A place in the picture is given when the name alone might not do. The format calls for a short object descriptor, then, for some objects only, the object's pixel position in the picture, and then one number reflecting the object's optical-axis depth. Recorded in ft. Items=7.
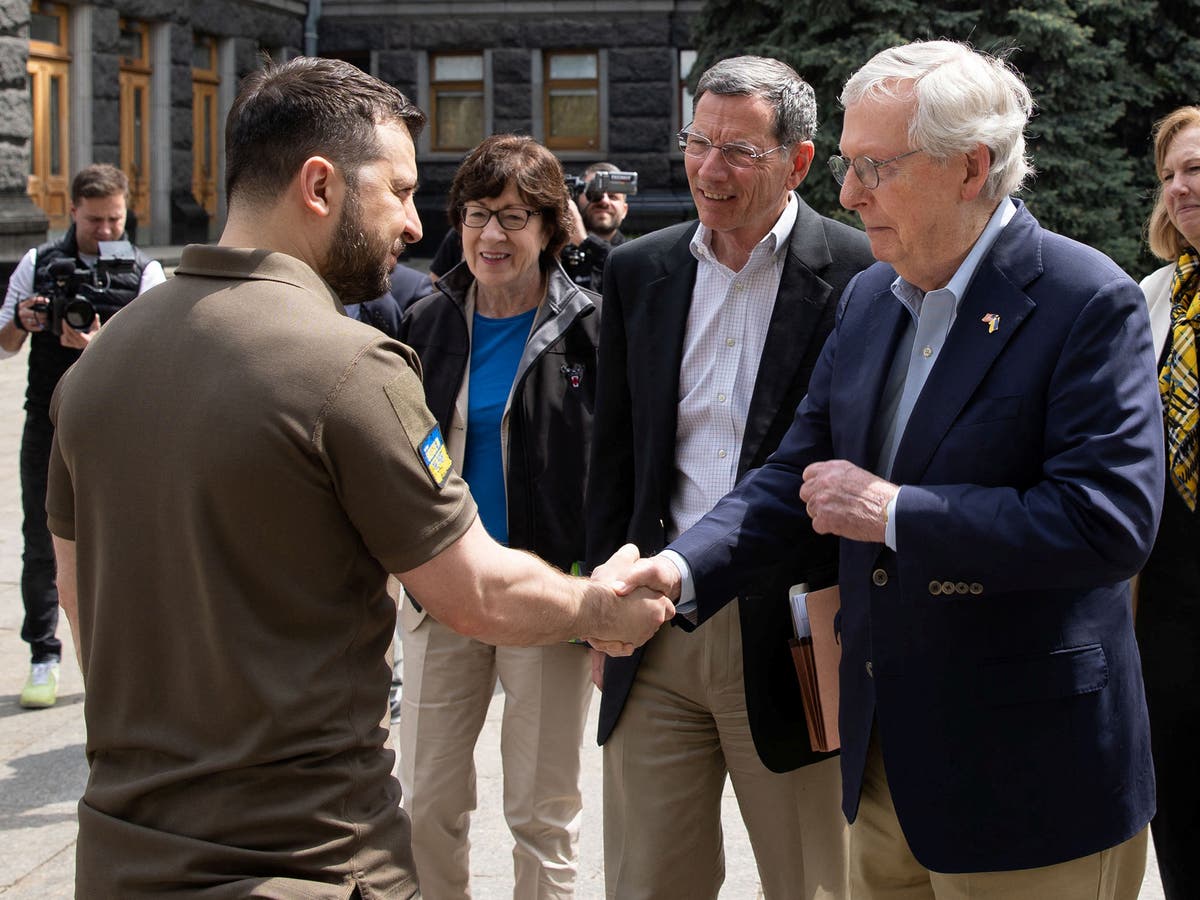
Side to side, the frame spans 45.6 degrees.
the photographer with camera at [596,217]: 18.29
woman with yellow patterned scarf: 11.25
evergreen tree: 42.11
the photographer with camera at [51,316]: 19.08
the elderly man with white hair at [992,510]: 7.79
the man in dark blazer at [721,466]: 10.83
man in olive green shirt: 6.75
